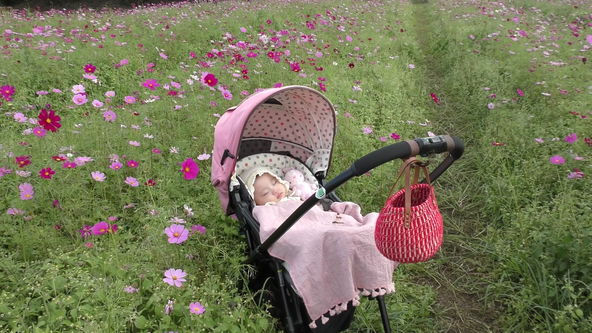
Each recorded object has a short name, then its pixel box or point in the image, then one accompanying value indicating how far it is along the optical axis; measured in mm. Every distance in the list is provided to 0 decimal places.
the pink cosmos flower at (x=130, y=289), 1769
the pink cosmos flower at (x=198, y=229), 2186
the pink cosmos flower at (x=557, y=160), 2779
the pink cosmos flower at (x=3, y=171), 2254
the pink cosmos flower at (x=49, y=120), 2012
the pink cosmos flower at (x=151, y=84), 3066
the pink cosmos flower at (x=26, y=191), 2182
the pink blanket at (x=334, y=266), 1713
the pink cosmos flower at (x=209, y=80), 2859
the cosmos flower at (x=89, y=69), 2748
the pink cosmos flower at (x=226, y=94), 3435
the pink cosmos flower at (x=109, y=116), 2582
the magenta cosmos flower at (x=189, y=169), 2139
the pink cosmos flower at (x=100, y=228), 1978
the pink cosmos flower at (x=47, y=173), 2126
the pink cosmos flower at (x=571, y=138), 2734
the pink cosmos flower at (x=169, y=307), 1696
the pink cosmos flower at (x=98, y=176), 2352
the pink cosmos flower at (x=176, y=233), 1882
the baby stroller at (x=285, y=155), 1346
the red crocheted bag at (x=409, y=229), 1318
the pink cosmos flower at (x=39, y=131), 2170
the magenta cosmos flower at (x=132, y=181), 2361
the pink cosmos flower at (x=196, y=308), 1658
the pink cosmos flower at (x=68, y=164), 2293
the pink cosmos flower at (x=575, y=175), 2561
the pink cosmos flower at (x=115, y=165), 2560
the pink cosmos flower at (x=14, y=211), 2186
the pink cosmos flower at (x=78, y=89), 2499
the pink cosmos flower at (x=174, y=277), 1675
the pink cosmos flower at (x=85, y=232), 2209
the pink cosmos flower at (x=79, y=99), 2517
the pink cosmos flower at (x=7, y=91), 2329
